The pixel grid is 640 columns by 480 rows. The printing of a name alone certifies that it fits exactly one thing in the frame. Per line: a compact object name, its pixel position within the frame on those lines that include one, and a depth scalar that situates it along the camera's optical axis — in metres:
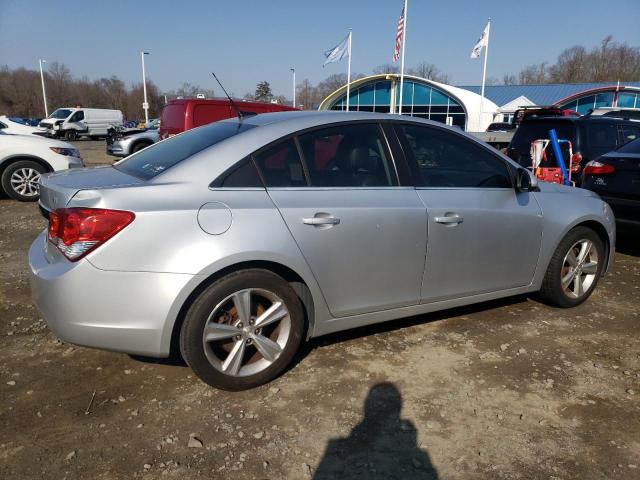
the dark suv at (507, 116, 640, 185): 7.59
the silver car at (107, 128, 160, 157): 15.54
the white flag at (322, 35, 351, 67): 29.94
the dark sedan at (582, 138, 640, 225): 5.52
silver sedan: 2.51
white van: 31.06
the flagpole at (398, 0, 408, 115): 24.59
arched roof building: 41.75
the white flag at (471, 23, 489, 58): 29.44
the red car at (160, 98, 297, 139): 9.59
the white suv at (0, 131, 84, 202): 8.51
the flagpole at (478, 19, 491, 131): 29.68
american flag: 24.84
